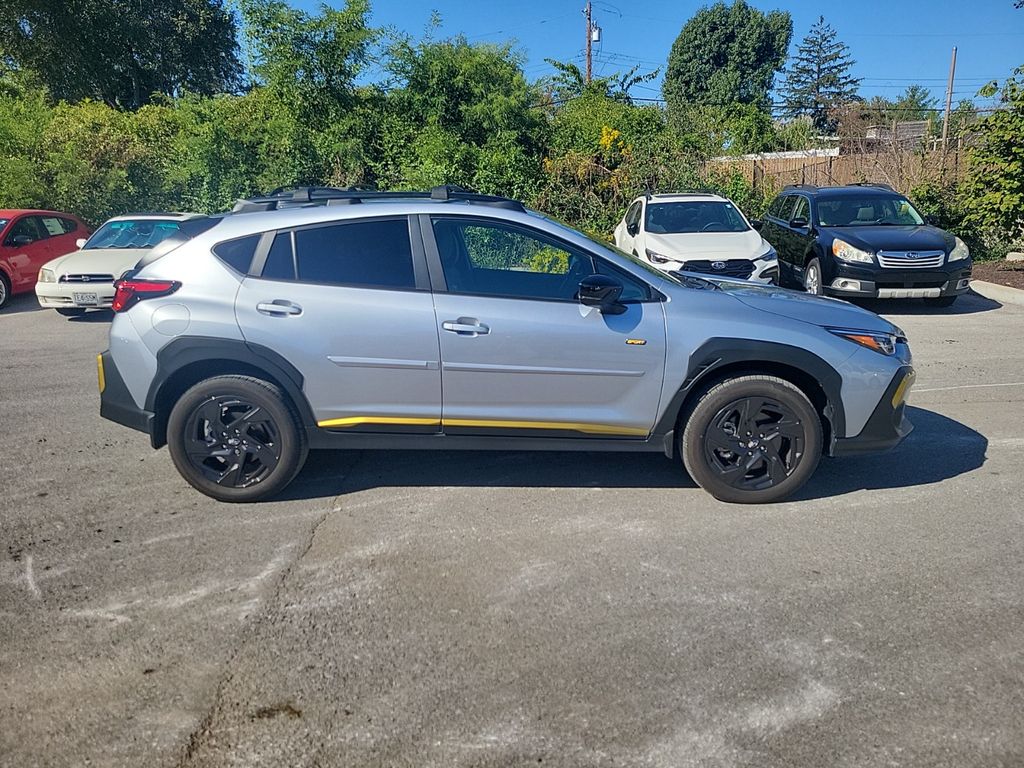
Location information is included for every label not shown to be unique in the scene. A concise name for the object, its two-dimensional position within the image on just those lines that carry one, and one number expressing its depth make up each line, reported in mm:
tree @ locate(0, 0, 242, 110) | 29625
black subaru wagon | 10898
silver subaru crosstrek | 4543
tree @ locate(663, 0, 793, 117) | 53844
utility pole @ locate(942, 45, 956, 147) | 36694
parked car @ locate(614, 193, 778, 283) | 10586
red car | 12312
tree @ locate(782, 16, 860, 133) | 63938
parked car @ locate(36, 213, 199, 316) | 10906
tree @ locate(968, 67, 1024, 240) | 12523
